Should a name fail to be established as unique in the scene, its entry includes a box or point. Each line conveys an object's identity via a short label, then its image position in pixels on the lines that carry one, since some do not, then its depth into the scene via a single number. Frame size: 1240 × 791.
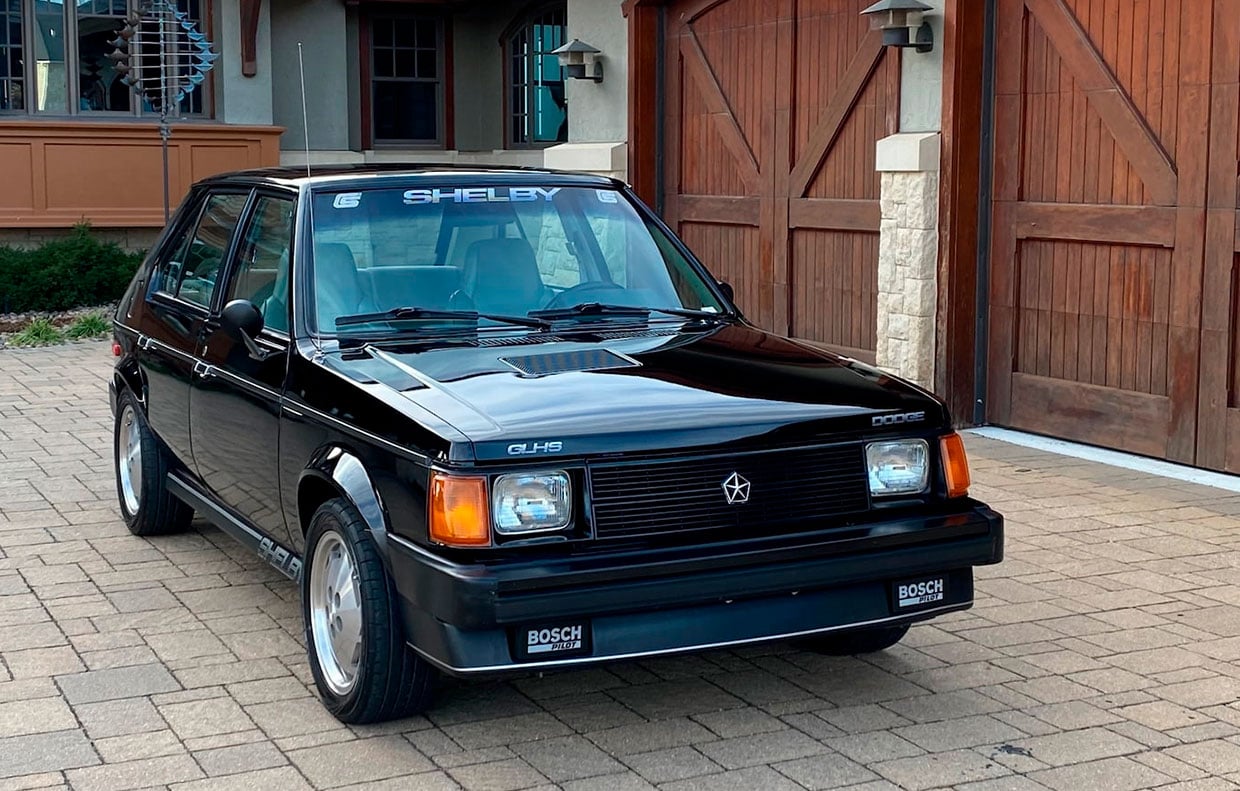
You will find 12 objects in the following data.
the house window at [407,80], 21.31
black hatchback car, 4.20
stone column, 9.57
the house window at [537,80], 20.08
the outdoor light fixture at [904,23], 9.45
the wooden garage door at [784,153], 10.54
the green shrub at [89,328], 15.28
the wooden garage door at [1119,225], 8.09
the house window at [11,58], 18.08
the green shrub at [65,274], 16.44
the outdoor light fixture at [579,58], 13.16
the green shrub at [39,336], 14.78
